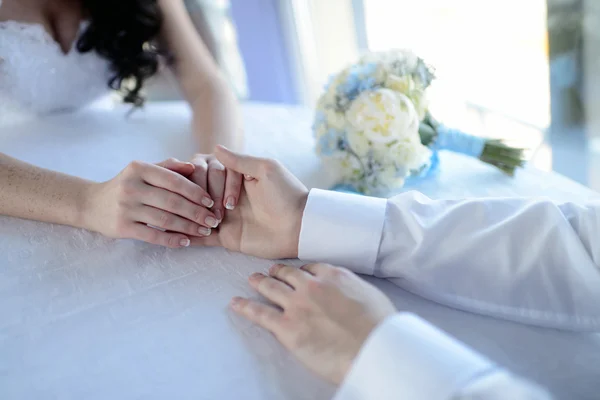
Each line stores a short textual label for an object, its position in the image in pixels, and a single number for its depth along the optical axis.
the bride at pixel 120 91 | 0.76
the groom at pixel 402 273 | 0.45
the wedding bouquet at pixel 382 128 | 0.90
